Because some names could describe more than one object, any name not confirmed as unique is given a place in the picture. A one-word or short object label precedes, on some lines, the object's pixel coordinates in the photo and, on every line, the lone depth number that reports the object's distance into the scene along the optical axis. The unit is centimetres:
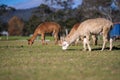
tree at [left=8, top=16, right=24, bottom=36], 15577
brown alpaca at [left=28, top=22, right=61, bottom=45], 3319
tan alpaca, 1977
